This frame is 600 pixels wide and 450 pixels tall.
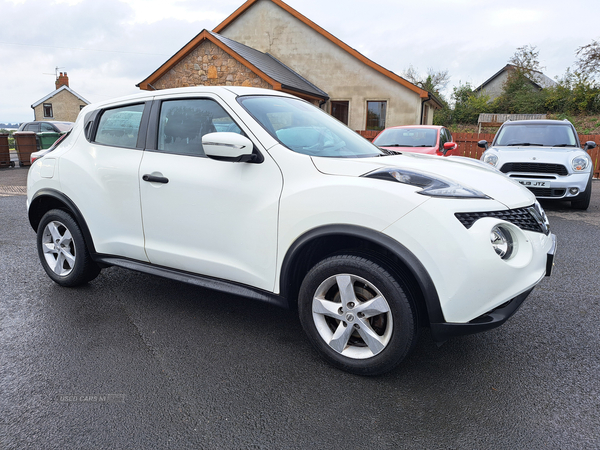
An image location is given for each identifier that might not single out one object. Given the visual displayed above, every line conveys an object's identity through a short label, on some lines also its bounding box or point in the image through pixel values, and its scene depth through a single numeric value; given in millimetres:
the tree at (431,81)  42094
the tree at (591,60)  28333
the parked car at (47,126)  19734
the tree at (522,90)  30772
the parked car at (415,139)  8832
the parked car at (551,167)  7707
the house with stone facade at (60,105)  47094
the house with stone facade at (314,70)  18141
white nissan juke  2305
